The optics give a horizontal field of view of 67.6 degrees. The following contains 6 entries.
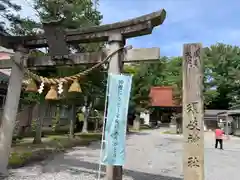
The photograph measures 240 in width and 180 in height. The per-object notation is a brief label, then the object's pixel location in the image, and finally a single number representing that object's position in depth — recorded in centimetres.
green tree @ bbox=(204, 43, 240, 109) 2895
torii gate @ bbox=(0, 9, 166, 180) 417
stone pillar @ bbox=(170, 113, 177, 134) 2264
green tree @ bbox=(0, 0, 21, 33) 799
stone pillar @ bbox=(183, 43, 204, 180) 336
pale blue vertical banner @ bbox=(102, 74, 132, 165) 392
